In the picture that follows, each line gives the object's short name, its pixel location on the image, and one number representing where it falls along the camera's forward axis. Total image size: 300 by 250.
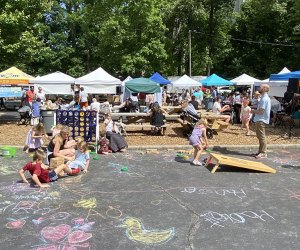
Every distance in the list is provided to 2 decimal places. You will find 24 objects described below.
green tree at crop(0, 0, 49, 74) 11.01
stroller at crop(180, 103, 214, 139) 9.20
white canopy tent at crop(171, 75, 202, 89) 19.16
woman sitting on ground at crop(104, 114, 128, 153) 7.48
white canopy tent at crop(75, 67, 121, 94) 14.14
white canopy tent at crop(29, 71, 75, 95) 15.42
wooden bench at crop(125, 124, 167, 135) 9.43
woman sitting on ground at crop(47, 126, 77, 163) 5.91
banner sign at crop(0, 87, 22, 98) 16.60
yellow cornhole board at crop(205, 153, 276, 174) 5.92
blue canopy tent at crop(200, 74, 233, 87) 18.72
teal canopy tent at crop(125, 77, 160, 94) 12.56
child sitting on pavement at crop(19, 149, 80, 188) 5.01
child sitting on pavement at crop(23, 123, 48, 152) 7.17
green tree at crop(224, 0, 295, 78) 29.43
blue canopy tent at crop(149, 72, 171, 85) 17.75
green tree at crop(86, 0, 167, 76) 23.67
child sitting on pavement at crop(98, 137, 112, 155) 7.38
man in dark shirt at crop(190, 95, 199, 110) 12.00
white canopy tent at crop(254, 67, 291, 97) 17.91
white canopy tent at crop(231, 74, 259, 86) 19.79
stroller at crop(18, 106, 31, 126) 11.75
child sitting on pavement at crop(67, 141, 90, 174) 5.77
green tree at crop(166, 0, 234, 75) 28.95
